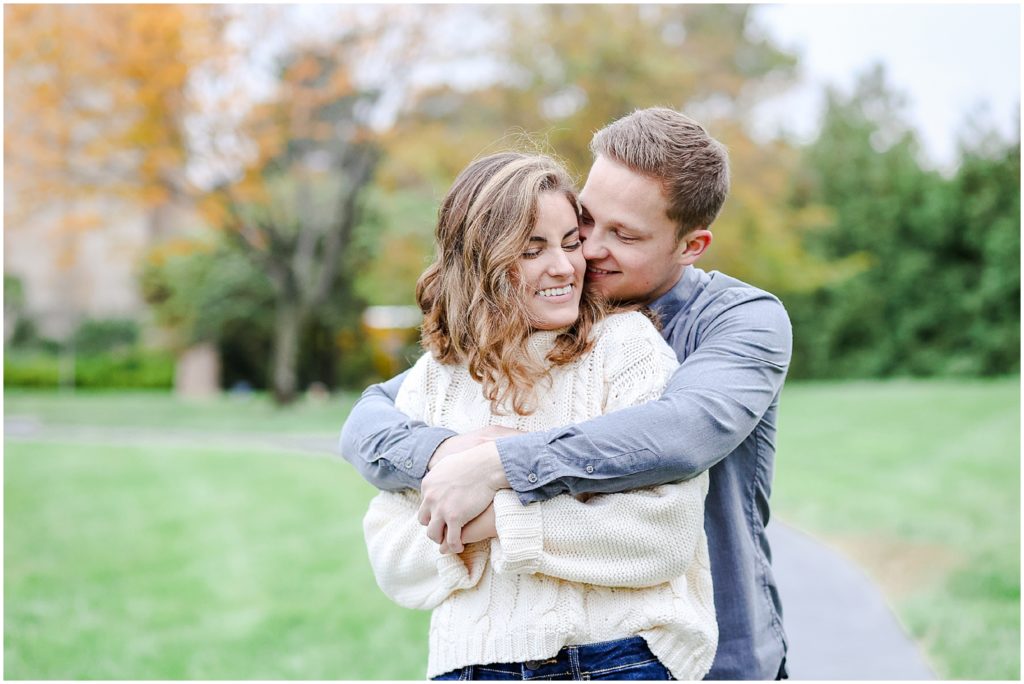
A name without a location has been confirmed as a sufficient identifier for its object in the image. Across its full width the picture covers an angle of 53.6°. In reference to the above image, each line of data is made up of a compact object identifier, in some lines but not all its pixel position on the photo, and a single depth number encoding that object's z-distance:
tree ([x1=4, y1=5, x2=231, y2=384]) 14.77
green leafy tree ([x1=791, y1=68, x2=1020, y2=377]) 19.56
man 1.75
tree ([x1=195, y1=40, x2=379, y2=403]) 16.44
